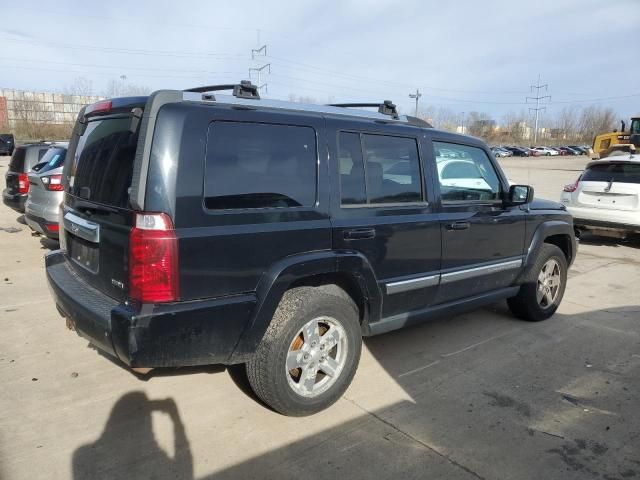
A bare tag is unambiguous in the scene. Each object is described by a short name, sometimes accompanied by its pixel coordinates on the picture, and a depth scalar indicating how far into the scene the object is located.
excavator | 23.28
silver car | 6.60
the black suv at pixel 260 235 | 2.58
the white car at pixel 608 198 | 8.53
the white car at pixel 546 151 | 71.31
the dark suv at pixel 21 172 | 8.39
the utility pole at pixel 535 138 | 99.13
